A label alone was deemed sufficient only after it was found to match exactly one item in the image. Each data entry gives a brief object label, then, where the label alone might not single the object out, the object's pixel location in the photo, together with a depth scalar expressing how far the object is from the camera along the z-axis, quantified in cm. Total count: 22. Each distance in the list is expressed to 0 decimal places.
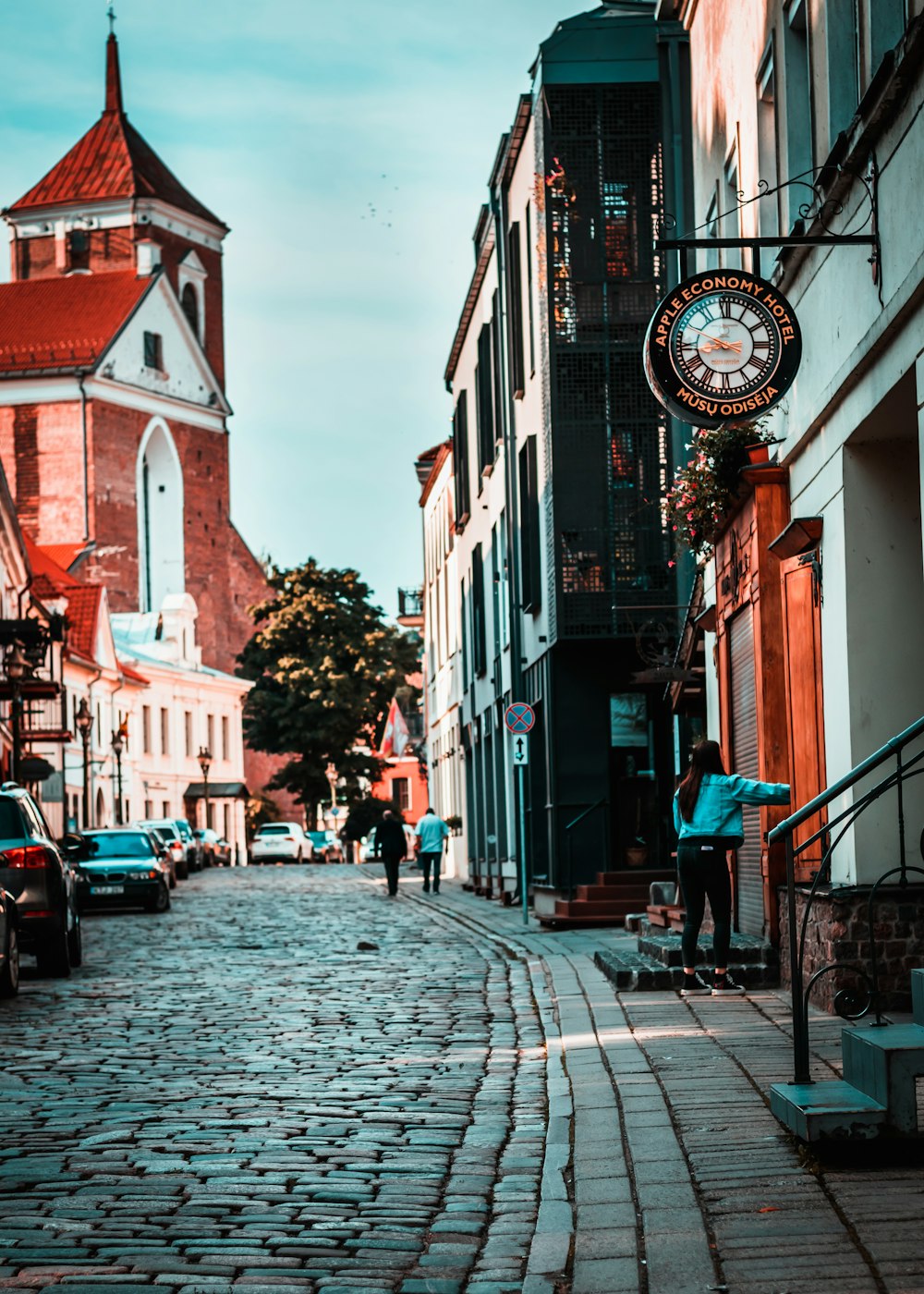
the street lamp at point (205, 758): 7806
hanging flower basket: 1509
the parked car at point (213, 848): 6881
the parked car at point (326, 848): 8206
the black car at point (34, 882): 1777
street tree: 8188
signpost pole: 2411
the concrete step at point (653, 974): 1346
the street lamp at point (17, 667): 3695
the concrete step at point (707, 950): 1365
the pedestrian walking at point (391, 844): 3853
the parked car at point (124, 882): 3319
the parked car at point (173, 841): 5078
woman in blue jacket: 1293
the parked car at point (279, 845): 7256
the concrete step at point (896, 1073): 673
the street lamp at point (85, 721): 5216
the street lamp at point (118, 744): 6300
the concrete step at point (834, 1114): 680
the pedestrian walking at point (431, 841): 3931
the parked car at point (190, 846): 5715
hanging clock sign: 1246
